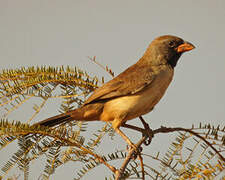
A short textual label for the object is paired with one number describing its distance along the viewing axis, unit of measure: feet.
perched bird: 23.02
